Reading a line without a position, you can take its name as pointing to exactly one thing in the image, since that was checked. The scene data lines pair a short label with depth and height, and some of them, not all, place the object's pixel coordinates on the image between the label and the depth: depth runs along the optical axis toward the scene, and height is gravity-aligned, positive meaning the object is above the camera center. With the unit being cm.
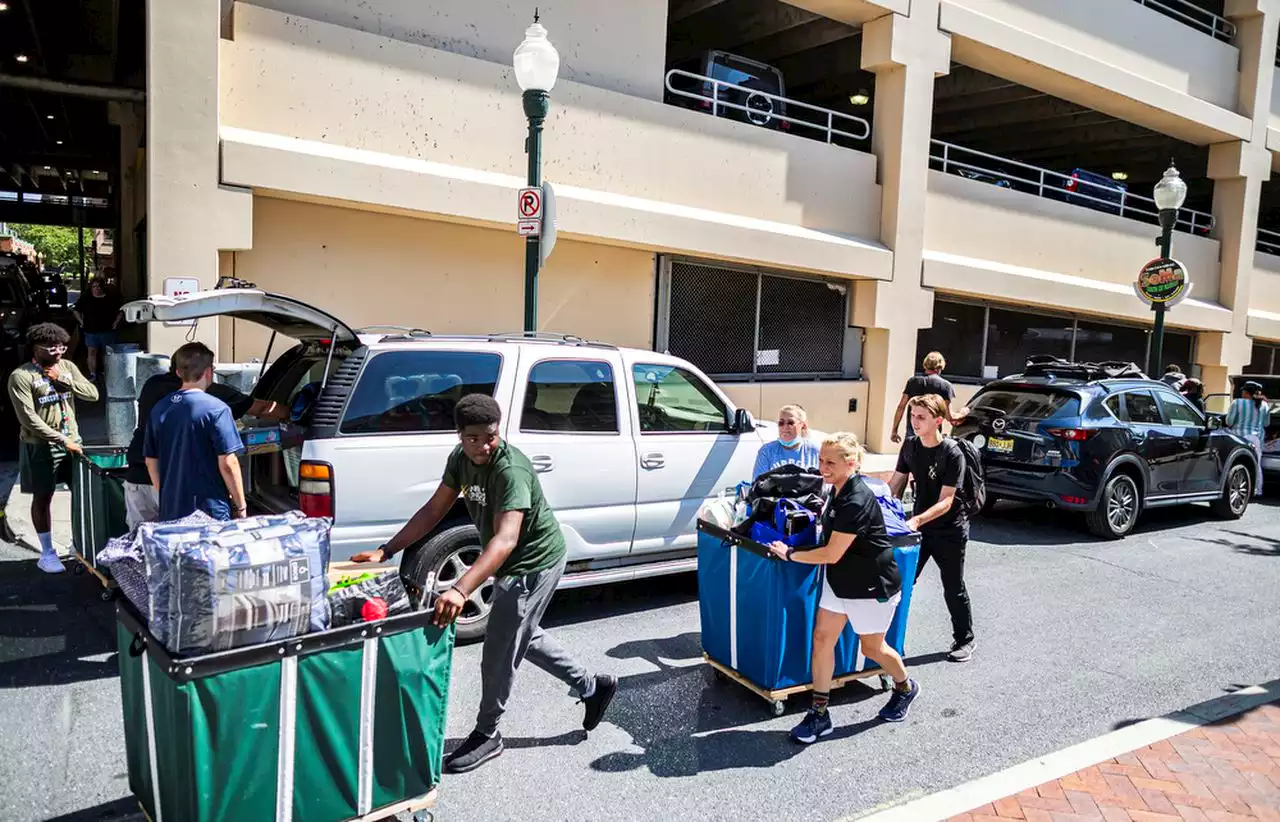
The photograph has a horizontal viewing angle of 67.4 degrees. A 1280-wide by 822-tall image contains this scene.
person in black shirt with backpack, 571 -85
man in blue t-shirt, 514 -62
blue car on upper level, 1850 +356
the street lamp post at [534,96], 808 +213
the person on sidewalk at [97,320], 1330 +16
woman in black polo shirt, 459 -102
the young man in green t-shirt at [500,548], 407 -89
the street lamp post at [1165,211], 1413 +239
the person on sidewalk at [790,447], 659 -62
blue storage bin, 491 -134
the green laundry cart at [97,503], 602 -111
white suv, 547 -56
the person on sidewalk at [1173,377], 1452 -8
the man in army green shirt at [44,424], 668 -68
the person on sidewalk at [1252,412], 1262 -50
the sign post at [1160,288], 1397 +123
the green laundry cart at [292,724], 315 -135
